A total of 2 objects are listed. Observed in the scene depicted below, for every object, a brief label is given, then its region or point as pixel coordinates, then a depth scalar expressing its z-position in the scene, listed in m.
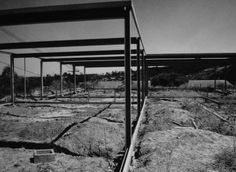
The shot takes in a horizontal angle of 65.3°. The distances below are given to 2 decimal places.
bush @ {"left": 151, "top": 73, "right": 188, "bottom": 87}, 33.66
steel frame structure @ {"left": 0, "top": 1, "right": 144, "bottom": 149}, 3.49
